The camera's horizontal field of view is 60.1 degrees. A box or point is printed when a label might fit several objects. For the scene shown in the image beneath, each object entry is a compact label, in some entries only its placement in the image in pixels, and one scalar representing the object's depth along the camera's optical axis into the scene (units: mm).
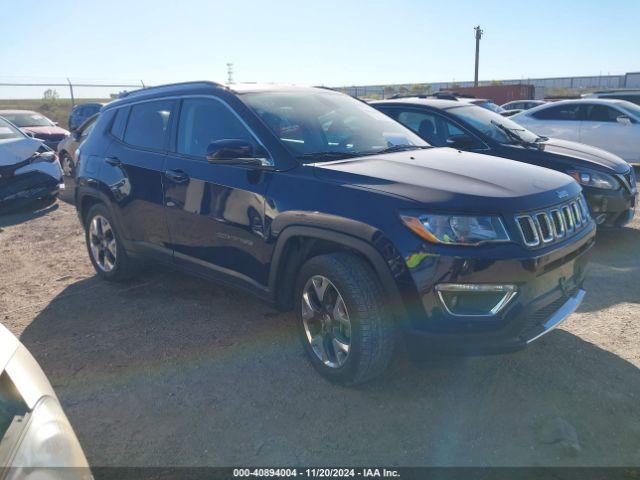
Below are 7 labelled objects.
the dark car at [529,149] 6016
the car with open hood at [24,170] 8555
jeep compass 2848
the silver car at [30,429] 1396
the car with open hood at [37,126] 14188
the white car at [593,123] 10797
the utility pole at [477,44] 46062
